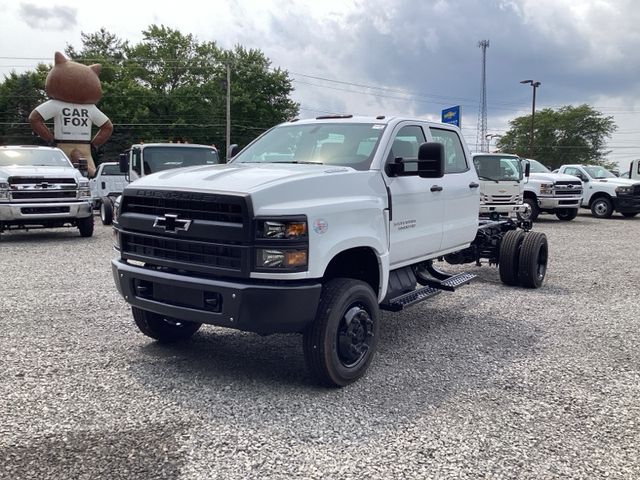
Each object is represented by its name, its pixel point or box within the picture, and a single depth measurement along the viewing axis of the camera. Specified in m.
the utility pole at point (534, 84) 46.97
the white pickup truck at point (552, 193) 18.88
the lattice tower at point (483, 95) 65.19
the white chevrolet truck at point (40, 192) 11.77
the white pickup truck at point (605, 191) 21.03
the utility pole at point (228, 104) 42.83
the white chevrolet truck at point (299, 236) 3.84
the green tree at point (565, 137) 72.50
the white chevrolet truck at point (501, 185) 14.93
